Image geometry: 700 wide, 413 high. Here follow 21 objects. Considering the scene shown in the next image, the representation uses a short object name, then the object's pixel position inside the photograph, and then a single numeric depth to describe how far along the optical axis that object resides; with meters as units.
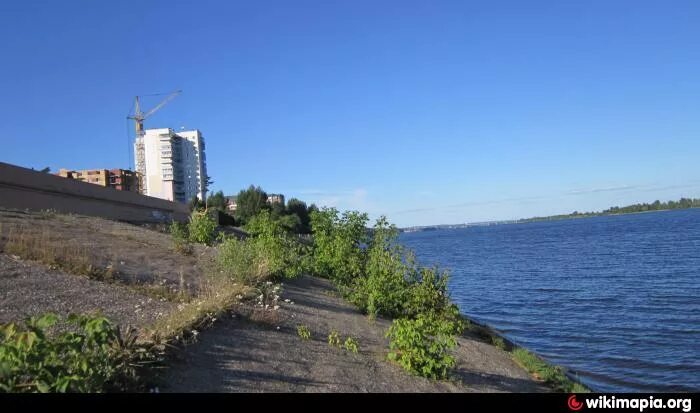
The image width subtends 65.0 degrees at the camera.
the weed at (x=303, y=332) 8.48
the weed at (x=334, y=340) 8.52
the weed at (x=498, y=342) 13.66
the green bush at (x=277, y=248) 14.45
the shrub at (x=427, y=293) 12.15
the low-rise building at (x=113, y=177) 104.06
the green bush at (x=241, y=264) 11.34
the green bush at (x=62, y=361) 4.13
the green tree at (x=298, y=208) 92.78
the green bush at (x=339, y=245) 17.05
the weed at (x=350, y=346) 8.37
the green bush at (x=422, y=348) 7.41
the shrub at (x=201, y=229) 20.98
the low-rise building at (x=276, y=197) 130.68
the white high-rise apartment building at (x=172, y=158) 153.25
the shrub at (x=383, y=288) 12.73
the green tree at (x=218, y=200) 89.75
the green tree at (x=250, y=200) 84.31
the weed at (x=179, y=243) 17.02
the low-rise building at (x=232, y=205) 98.50
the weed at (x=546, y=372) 9.66
